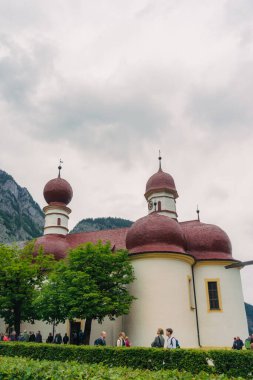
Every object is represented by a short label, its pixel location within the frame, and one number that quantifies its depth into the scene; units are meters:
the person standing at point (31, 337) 25.08
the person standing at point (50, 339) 24.89
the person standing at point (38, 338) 24.20
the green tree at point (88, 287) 21.09
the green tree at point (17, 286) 24.42
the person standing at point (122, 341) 15.70
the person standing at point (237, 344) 19.50
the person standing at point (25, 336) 20.93
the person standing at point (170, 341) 13.31
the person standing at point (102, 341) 16.17
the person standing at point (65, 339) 24.69
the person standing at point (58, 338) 24.74
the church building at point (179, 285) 22.59
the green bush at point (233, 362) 10.92
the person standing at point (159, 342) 14.20
